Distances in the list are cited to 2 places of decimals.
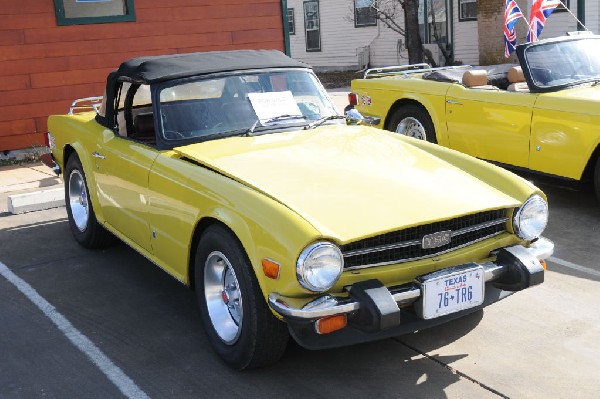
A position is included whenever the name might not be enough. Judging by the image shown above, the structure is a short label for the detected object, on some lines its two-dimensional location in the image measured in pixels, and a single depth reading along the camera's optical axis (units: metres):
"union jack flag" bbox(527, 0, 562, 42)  8.24
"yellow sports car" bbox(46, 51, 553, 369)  3.34
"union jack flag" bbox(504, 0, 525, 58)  8.51
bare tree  17.06
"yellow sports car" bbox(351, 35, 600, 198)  6.22
